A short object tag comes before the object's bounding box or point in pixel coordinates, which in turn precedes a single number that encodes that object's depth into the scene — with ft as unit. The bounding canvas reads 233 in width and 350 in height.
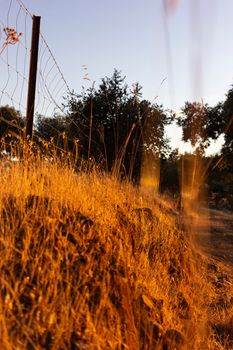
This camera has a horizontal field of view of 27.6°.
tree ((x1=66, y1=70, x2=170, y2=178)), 44.11
